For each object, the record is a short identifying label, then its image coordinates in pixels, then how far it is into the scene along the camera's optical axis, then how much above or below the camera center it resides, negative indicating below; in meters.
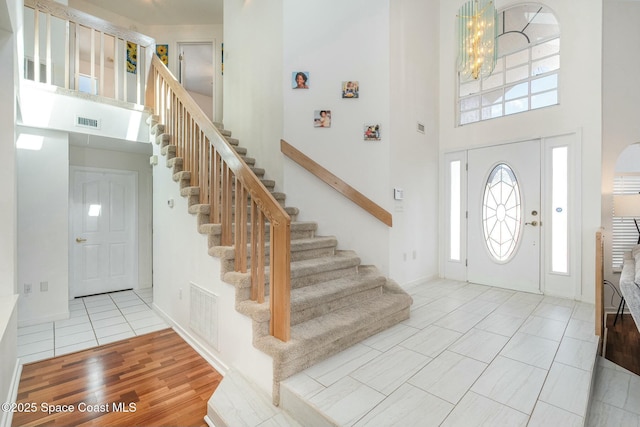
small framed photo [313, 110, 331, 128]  3.76 +1.17
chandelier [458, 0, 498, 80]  2.56 +1.53
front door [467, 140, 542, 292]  3.81 -0.06
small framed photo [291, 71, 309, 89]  3.78 +1.69
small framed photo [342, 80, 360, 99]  3.70 +1.53
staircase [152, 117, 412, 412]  1.99 -0.73
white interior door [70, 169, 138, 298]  4.50 -0.33
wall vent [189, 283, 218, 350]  2.54 -0.94
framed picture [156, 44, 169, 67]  6.23 +3.37
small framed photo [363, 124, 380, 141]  3.65 +0.98
